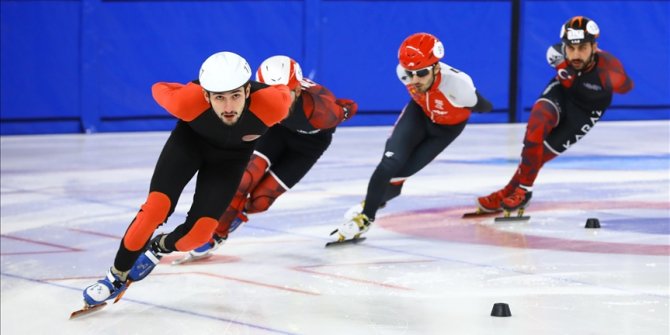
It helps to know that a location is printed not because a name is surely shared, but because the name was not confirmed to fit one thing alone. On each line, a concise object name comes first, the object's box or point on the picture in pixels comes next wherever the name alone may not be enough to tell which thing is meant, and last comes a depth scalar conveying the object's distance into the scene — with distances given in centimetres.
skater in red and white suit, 1402
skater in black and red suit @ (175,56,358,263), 1347
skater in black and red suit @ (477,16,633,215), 1586
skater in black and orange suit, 1045
